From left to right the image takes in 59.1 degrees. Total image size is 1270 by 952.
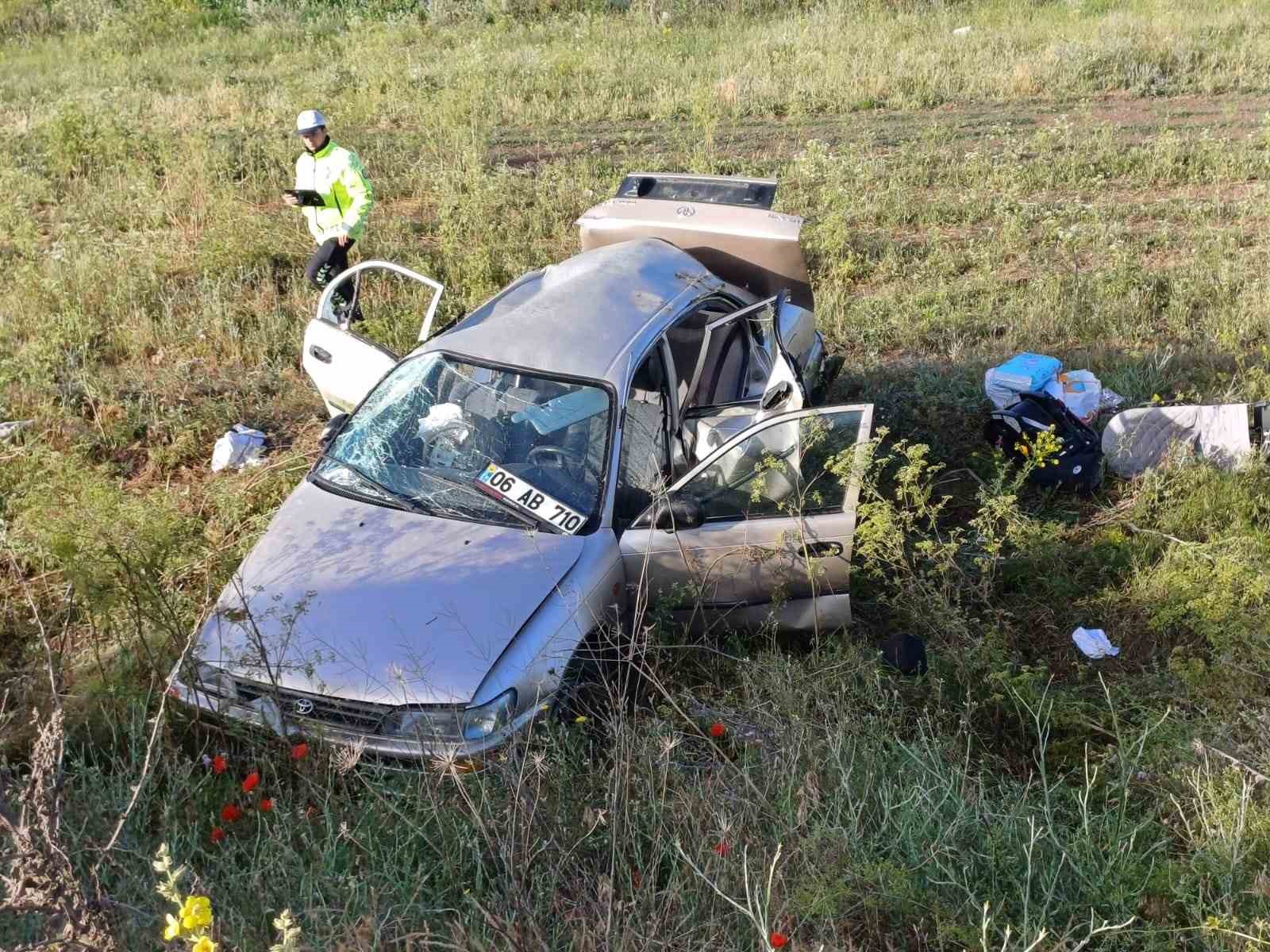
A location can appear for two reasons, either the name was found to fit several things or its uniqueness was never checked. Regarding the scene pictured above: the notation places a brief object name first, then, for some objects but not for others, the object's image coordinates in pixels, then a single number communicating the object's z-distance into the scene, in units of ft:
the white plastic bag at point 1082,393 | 22.76
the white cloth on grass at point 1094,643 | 16.76
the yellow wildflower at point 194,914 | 7.28
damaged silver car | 13.50
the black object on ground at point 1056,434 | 20.80
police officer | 27.07
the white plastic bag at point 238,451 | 22.61
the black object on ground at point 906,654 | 15.49
